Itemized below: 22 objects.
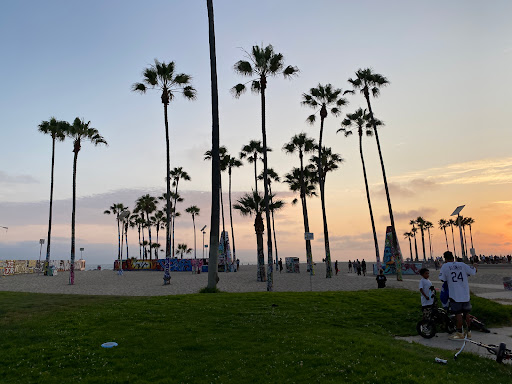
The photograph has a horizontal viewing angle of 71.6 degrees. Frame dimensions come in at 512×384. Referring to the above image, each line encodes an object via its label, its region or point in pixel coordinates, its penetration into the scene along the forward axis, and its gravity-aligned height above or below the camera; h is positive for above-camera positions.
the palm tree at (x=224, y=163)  65.44 +16.34
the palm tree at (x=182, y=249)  137.61 +2.07
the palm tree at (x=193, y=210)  111.09 +13.55
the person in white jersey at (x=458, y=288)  10.05 -1.29
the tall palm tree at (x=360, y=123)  49.91 +17.39
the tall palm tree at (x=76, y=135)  41.75 +14.76
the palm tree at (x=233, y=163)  69.31 +17.15
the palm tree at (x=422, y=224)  141.12 +7.71
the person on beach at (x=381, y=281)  24.05 -2.38
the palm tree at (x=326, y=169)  44.49 +10.90
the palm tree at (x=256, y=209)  44.66 +5.60
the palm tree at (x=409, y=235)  161.91 +4.14
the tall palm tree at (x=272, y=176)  65.87 +13.76
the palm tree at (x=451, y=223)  146.50 +7.83
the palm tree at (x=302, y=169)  52.66 +12.70
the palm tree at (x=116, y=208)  109.25 +15.06
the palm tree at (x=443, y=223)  150.88 +8.18
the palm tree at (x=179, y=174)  86.57 +19.43
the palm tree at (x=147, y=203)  102.69 +15.13
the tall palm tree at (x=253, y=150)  59.88 +17.03
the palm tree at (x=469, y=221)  138.45 +7.89
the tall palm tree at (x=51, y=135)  55.34 +20.19
